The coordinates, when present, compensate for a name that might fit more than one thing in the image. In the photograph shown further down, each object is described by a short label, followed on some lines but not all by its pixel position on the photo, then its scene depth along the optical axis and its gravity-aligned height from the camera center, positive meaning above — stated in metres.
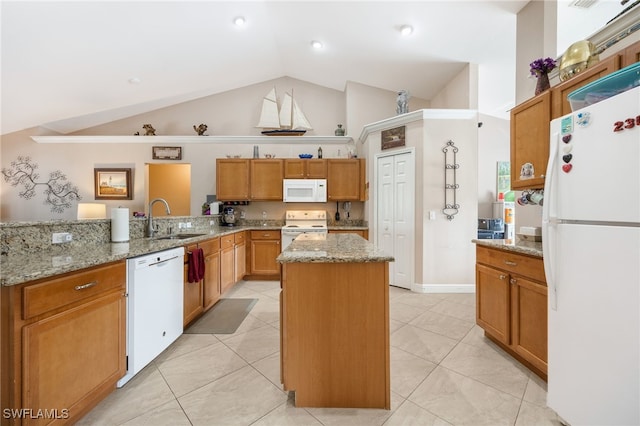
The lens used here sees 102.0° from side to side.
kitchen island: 1.53 -0.72
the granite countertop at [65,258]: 1.18 -0.28
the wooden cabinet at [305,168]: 4.84 +0.81
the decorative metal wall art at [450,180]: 3.72 +0.45
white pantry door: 3.88 -0.01
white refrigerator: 1.07 -0.23
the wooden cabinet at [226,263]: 3.43 -0.73
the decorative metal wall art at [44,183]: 5.34 +0.57
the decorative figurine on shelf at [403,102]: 4.12 +1.74
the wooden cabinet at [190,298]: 2.47 -0.88
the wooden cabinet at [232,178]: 4.84 +0.62
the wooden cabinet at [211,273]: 2.91 -0.74
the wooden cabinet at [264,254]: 4.52 -0.76
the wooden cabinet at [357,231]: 4.54 -0.35
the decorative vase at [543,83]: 2.17 +1.09
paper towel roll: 2.25 -0.12
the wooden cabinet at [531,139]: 2.04 +0.61
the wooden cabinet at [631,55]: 1.50 +0.93
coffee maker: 4.93 -0.10
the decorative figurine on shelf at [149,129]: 5.41 +1.72
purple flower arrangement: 2.17 +1.23
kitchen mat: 2.62 -1.21
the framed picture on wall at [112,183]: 5.42 +0.59
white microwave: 4.81 +0.40
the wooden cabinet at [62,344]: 1.12 -0.67
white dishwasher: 1.75 -0.71
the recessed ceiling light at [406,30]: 3.47 +2.46
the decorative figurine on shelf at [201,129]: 5.36 +1.71
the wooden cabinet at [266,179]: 4.85 +0.60
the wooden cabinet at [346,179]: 4.80 +0.60
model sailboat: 5.09 +1.87
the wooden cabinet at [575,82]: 1.61 +0.90
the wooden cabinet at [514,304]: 1.76 -0.71
